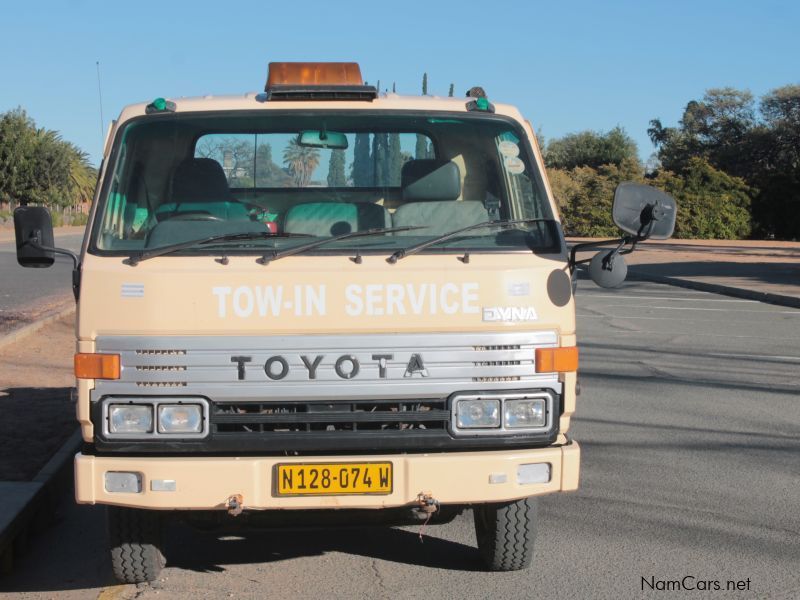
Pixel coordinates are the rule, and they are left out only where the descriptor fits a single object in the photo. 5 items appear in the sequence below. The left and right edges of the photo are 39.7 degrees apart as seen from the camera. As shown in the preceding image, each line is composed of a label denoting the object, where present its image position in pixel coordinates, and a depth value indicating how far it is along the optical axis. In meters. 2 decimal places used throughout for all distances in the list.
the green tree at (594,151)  72.75
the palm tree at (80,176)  81.12
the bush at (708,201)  48.25
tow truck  4.47
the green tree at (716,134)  61.09
